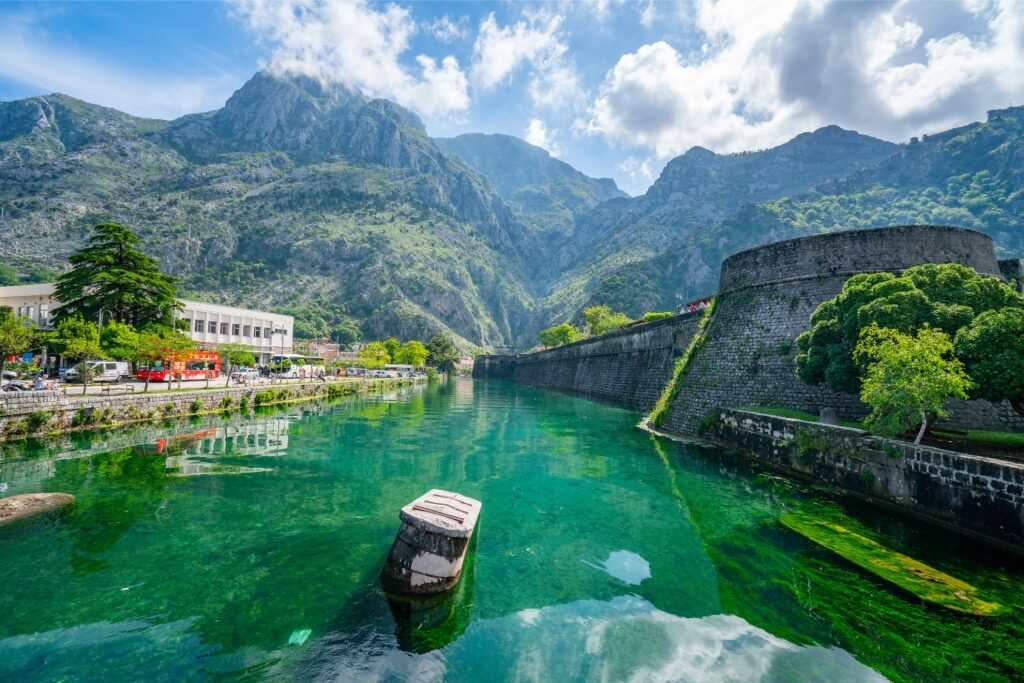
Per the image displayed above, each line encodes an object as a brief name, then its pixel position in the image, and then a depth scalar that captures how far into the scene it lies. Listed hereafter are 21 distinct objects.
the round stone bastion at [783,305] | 20.20
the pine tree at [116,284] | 37.75
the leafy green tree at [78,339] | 27.08
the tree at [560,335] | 98.50
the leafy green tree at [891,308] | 13.64
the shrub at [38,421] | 18.88
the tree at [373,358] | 82.94
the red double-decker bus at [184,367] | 36.42
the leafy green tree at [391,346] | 104.74
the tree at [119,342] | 31.36
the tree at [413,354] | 101.06
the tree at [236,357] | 43.42
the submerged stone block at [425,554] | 7.08
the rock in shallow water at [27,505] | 10.09
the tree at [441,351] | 117.62
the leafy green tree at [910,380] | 11.13
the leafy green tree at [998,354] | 10.79
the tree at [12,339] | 22.66
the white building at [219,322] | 53.59
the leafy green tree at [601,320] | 83.62
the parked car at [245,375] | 45.97
